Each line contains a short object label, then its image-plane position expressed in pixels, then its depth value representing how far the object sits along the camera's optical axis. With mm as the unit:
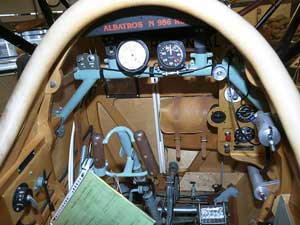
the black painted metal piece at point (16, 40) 1118
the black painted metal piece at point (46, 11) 1360
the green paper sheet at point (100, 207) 1046
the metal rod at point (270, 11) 1213
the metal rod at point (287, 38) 1040
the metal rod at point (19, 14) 2022
